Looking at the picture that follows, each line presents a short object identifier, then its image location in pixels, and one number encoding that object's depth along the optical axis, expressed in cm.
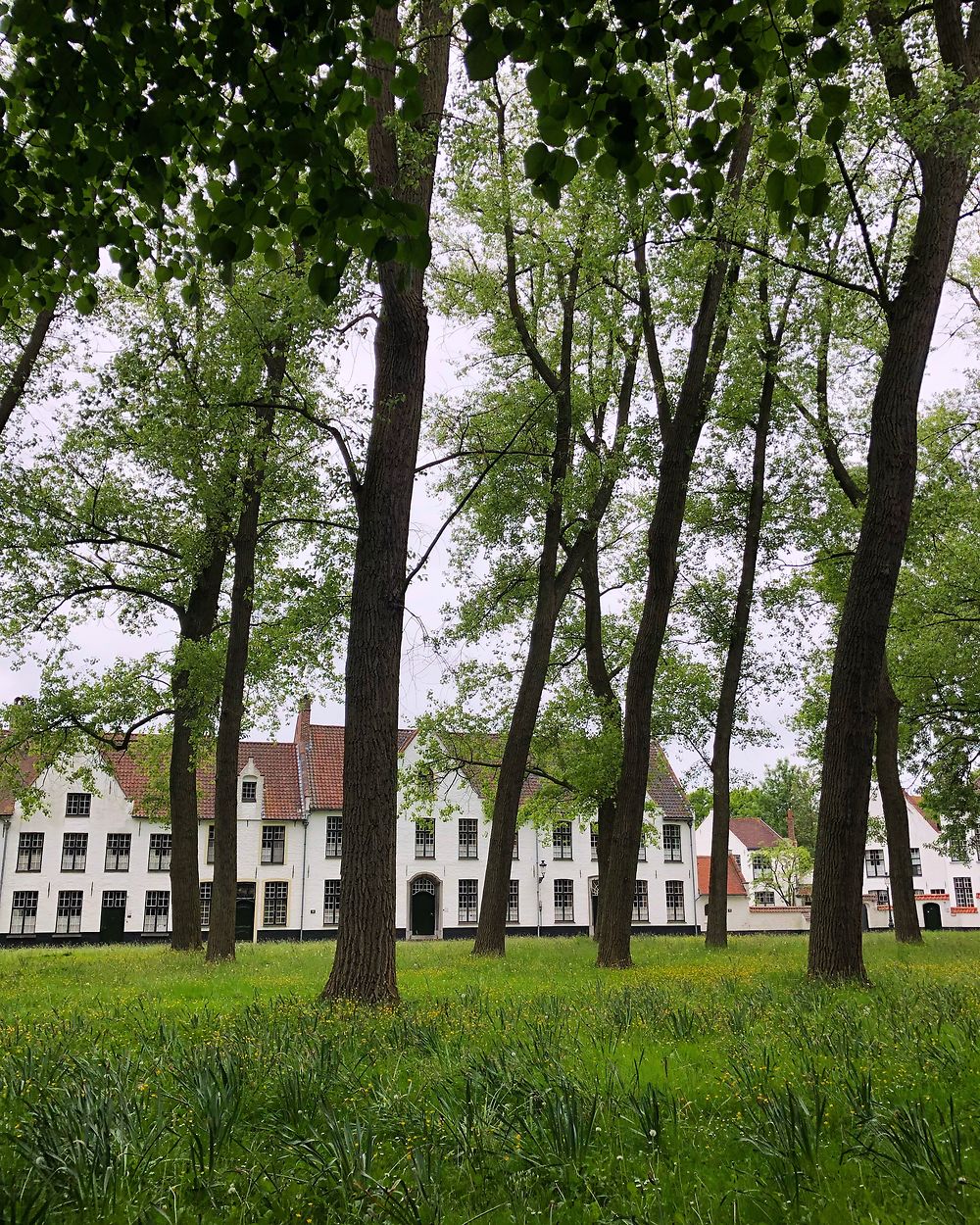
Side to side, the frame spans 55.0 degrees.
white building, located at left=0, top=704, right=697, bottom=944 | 4881
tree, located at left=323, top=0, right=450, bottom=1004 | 1003
